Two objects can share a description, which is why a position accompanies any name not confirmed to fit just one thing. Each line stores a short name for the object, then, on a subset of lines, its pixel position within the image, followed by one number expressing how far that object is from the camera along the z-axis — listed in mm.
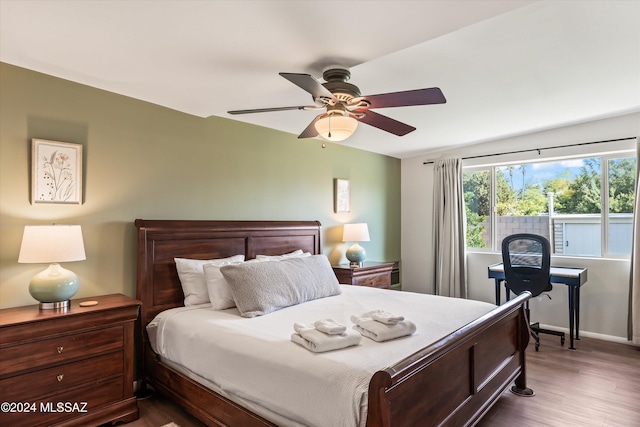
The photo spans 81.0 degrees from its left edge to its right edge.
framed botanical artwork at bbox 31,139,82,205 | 2516
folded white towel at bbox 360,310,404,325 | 2096
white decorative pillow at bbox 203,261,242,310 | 2822
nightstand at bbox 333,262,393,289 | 4249
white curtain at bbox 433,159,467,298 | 5203
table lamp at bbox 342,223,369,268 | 4602
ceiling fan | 2096
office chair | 3852
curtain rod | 4082
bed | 1640
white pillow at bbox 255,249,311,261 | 3490
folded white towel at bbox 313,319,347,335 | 1921
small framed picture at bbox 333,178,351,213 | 4879
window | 4184
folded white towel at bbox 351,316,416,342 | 2025
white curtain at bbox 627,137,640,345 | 3809
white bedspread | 1618
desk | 3865
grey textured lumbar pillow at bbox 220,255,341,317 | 2648
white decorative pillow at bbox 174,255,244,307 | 2994
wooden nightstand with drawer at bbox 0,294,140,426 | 2088
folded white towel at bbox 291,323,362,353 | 1840
